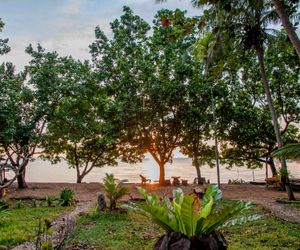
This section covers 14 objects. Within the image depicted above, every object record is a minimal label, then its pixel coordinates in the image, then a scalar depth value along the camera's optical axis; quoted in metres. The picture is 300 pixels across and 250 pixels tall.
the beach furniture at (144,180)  21.42
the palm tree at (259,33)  12.04
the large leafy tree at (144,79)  17.73
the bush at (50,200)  12.98
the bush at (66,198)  12.98
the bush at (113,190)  11.38
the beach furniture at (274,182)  17.85
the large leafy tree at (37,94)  16.91
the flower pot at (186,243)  4.25
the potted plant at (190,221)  4.36
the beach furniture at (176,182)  21.71
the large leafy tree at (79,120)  17.95
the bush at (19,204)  12.50
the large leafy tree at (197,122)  18.27
